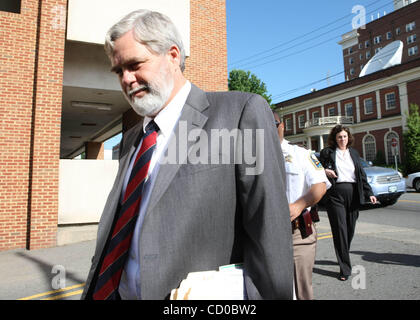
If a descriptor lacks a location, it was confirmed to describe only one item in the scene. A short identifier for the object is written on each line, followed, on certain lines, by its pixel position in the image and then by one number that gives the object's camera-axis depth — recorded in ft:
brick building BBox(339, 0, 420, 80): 160.25
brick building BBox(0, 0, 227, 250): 23.09
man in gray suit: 3.72
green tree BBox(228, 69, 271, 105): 112.16
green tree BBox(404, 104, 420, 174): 88.94
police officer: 9.43
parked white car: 53.93
